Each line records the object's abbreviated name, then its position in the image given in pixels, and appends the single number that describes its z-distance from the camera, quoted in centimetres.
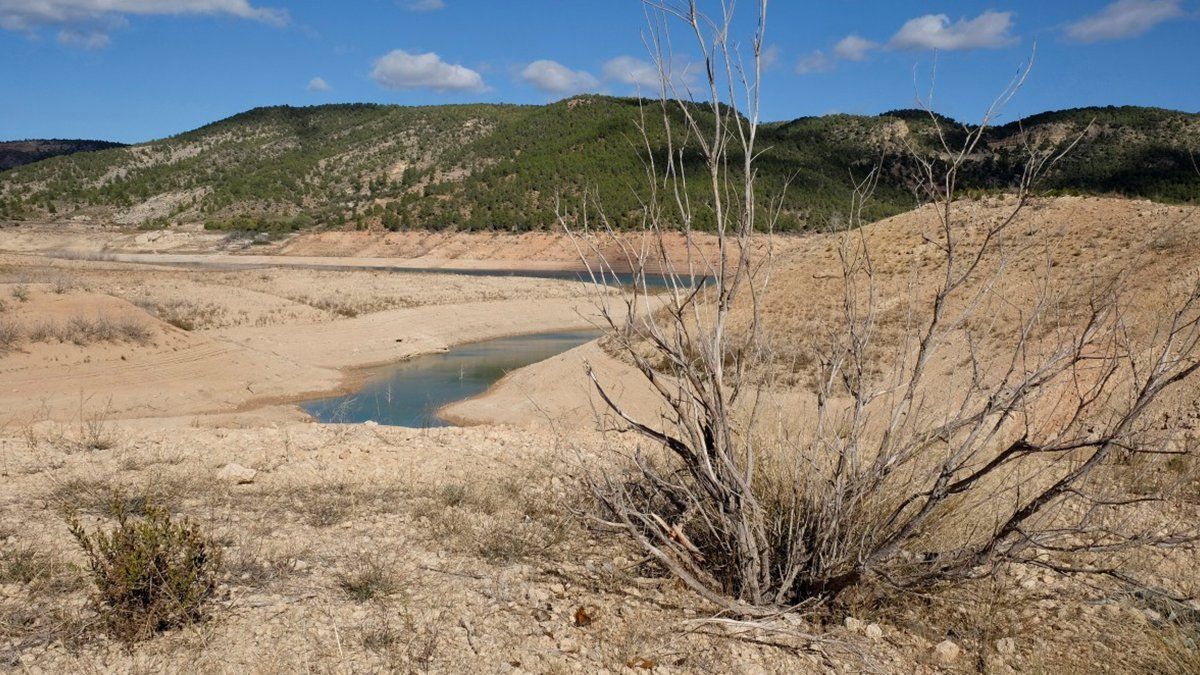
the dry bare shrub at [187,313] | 2316
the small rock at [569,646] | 324
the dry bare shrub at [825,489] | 326
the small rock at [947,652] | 326
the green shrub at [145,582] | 329
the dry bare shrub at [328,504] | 498
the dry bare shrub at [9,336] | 1634
